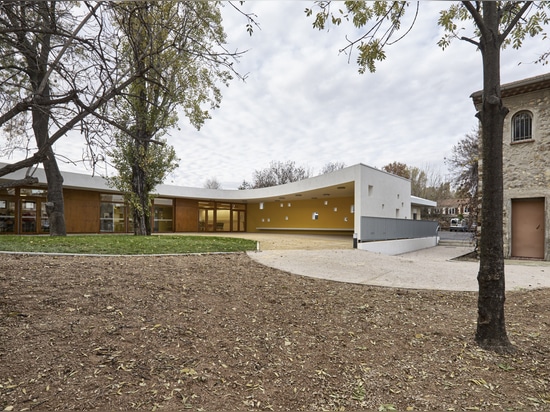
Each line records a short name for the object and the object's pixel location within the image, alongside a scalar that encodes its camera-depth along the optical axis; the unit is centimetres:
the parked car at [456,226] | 3553
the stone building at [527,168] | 955
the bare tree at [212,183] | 5258
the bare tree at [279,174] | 3875
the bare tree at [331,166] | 4203
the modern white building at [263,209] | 1334
